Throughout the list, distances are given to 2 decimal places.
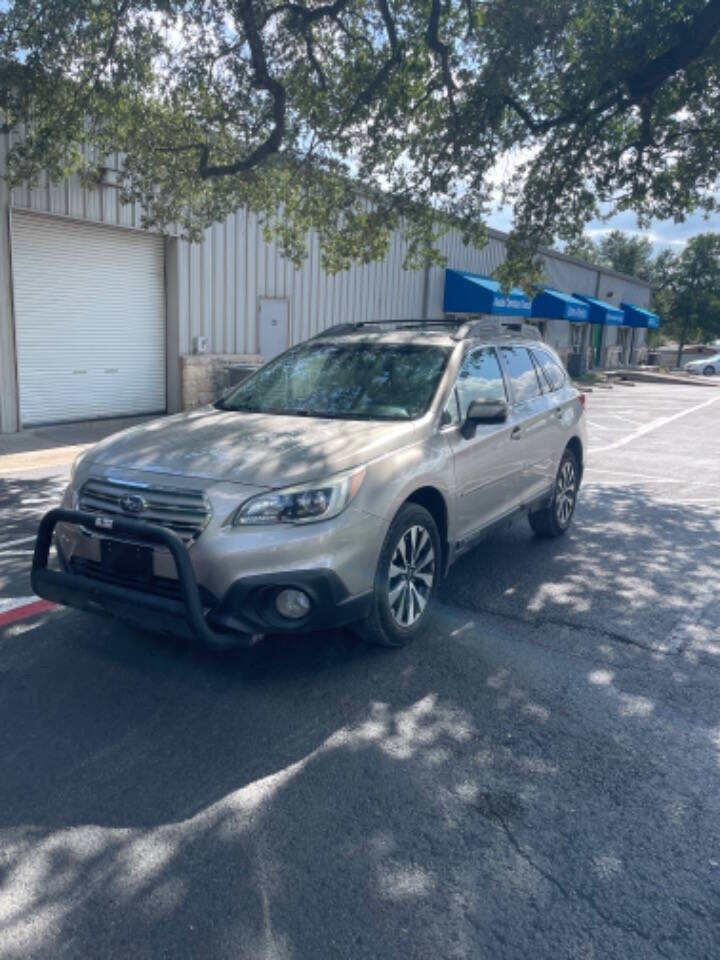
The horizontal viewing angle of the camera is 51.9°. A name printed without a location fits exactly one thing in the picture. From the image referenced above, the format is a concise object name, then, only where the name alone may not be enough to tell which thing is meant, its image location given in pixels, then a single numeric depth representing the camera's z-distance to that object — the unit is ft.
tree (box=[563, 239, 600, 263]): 235.85
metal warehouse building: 36.81
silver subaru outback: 11.41
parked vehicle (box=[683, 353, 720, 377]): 154.71
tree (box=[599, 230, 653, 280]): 219.61
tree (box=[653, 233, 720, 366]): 181.27
